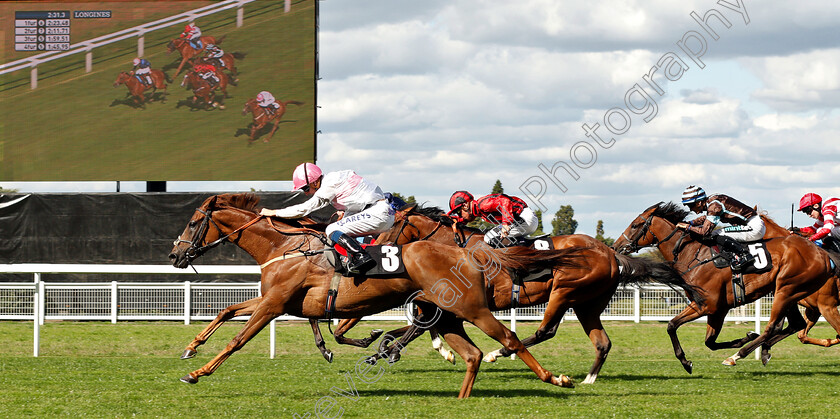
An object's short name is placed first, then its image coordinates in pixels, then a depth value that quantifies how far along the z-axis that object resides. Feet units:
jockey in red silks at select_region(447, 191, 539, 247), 51.65
